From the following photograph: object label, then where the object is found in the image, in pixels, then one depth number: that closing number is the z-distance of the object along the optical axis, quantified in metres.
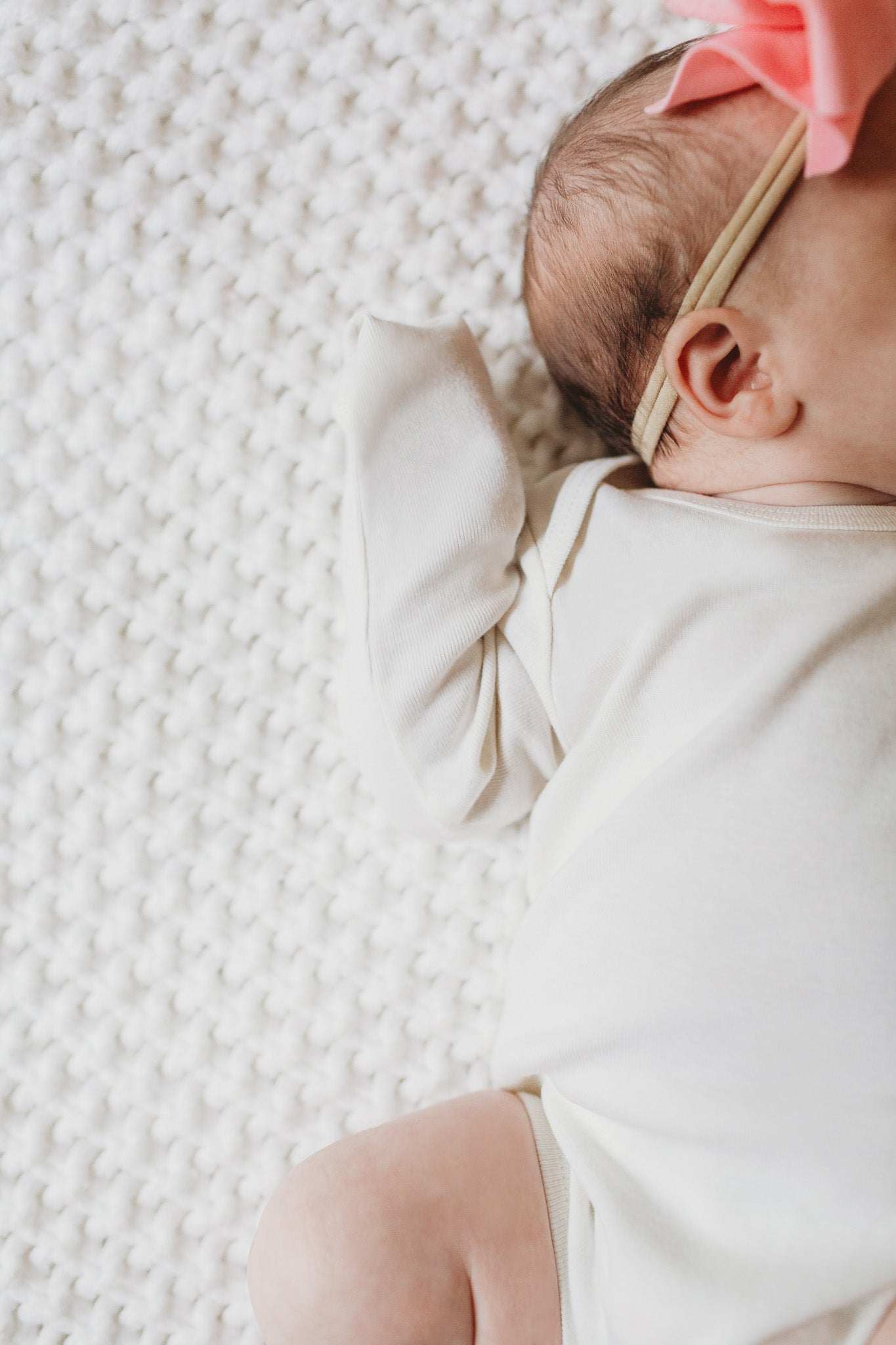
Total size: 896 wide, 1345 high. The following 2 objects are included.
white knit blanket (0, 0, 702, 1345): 0.61
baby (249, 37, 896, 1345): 0.54
